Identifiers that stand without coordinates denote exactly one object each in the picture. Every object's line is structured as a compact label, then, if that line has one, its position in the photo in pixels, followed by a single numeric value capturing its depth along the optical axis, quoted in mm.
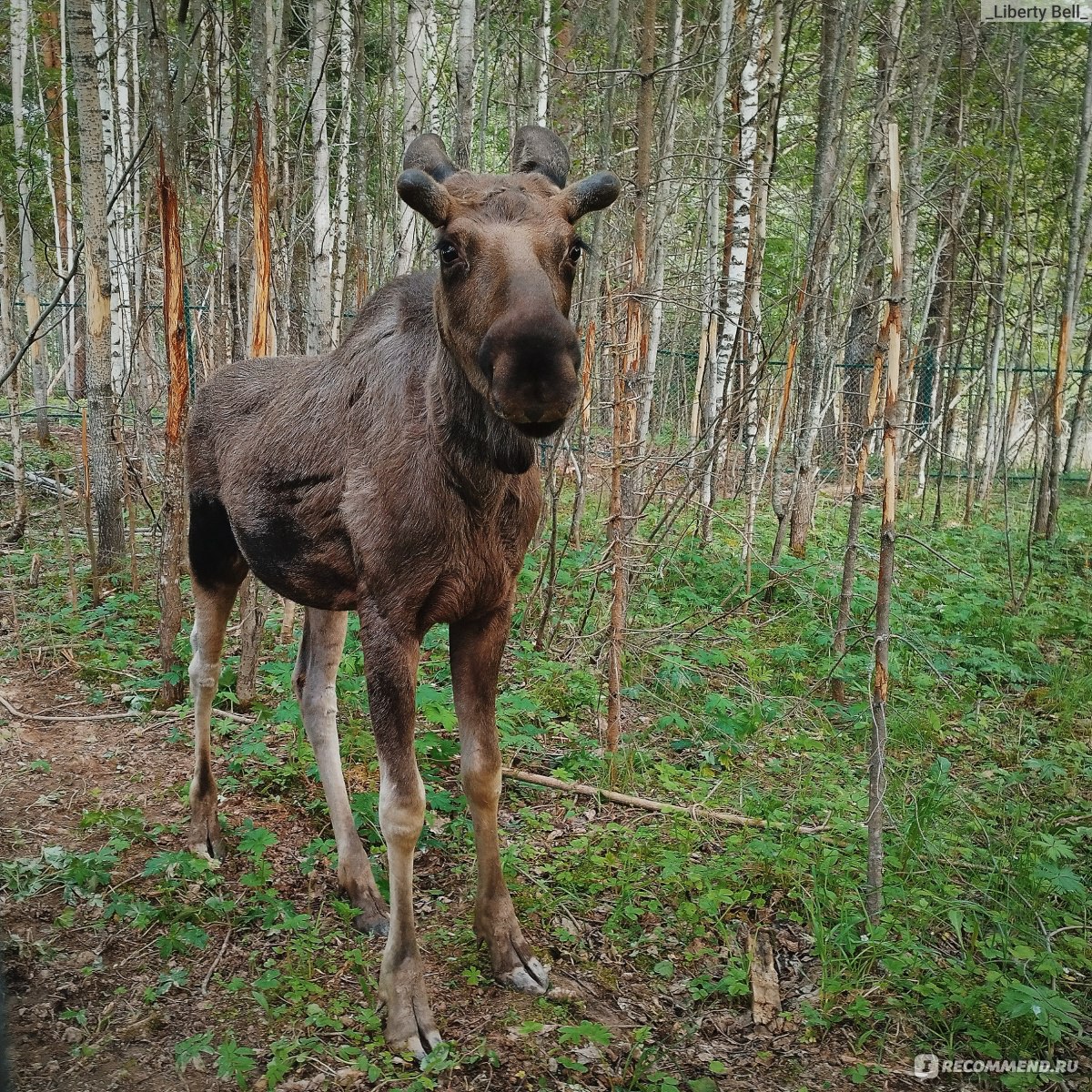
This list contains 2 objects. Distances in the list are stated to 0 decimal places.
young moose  3037
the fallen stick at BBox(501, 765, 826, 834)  4738
